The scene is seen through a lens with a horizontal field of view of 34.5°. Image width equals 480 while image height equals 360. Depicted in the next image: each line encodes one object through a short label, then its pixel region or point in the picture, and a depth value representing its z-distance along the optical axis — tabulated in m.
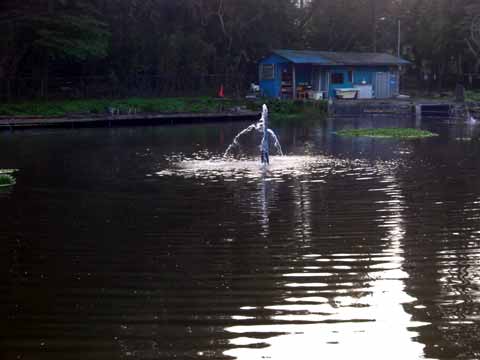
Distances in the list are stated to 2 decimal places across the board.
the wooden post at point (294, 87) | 58.49
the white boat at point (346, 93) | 59.29
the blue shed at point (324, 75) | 58.59
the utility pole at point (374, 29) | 71.10
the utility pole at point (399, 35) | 67.51
